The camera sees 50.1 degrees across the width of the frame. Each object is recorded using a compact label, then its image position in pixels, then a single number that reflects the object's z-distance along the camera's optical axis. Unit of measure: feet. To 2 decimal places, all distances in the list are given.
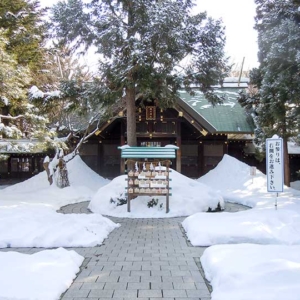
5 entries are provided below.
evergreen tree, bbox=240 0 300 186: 39.83
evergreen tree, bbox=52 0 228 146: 36.60
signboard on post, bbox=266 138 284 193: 27.48
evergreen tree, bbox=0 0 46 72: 52.42
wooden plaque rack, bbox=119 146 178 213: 31.07
